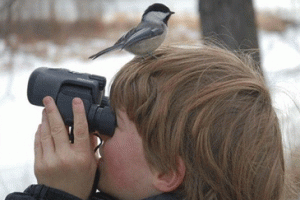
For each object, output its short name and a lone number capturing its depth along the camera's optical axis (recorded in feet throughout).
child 10.65
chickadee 10.62
